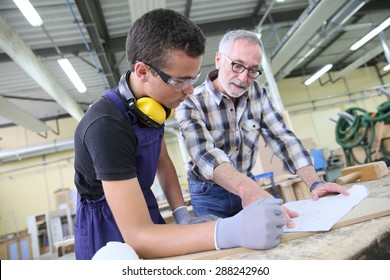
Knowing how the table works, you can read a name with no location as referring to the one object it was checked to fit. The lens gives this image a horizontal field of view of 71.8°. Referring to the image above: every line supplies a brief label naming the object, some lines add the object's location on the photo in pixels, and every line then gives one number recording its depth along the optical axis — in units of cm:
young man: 60
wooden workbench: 44
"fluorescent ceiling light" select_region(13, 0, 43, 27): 230
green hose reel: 292
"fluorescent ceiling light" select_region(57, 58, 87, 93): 365
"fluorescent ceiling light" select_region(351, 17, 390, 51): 439
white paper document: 61
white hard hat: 50
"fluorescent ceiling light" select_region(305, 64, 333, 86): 646
